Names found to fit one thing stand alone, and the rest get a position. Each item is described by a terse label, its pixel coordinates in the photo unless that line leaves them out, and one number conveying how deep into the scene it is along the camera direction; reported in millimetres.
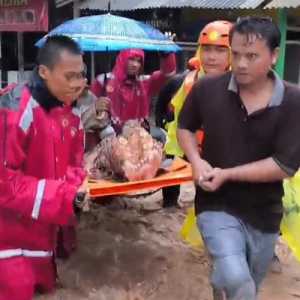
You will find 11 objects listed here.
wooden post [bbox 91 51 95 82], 10500
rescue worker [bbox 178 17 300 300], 2619
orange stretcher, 3244
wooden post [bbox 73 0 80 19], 10938
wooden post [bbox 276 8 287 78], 10164
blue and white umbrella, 5727
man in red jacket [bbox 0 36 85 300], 2807
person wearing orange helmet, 3854
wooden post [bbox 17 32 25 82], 11562
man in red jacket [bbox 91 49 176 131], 5727
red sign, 10672
